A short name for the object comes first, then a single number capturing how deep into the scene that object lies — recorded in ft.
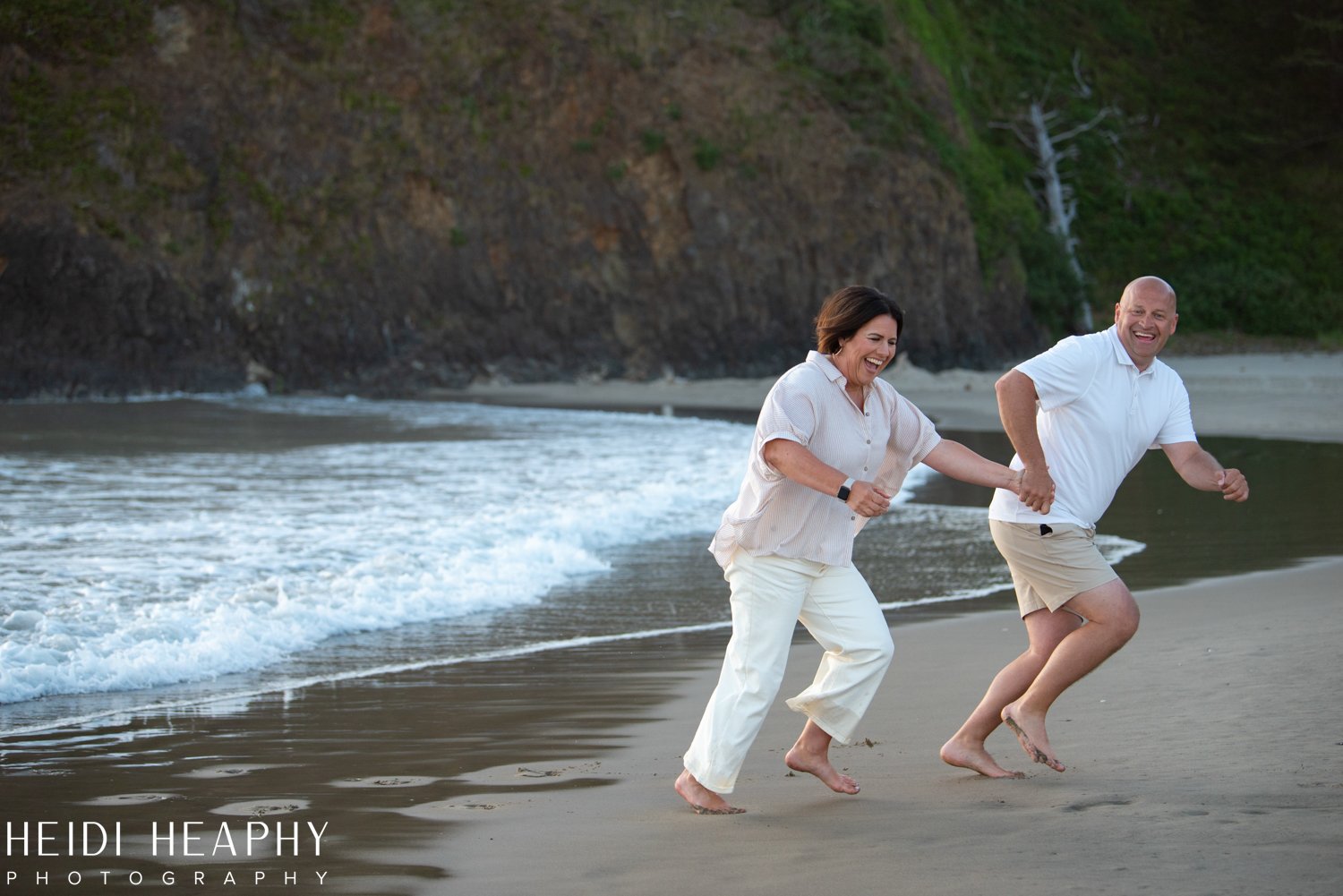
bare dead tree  142.51
